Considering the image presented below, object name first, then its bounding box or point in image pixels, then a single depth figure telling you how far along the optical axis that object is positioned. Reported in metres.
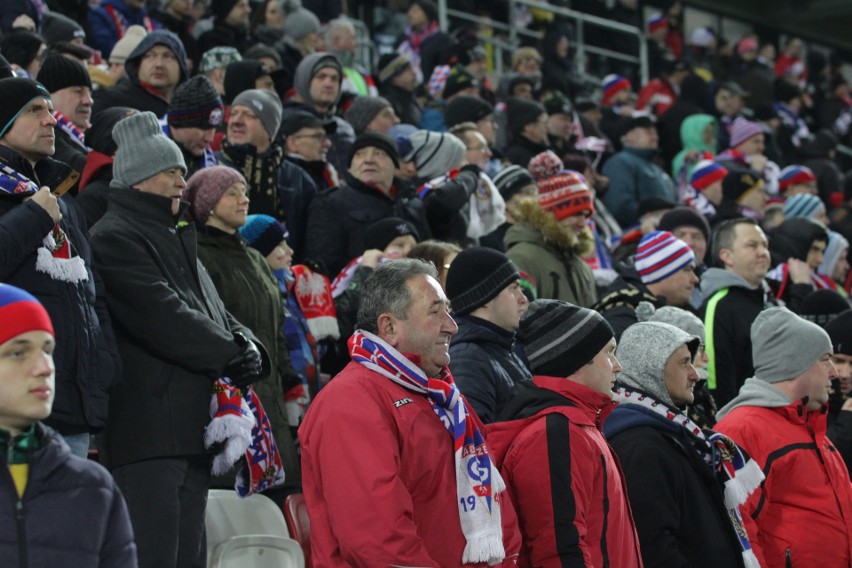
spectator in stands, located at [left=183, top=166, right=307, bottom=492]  12.77
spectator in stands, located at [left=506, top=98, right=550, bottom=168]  24.19
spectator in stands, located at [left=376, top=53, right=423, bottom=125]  25.23
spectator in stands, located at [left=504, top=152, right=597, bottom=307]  16.20
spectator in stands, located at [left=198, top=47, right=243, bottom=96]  20.37
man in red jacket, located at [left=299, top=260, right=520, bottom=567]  8.62
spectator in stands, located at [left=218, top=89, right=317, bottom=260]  16.11
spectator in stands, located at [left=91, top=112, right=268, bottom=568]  10.41
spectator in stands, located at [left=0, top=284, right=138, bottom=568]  7.15
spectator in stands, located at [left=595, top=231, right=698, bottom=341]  15.98
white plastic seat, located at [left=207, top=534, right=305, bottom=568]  11.39
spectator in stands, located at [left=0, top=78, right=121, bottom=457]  9.72
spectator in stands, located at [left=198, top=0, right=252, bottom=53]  23.89
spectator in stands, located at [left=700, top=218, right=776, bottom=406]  15.89
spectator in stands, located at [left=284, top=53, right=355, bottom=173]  19.89
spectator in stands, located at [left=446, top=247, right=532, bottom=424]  11.61
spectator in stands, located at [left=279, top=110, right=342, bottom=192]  18.09
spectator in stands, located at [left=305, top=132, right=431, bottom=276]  16.55
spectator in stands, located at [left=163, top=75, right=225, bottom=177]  15.10
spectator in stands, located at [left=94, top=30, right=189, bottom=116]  17.27
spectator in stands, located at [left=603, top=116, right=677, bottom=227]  25.56
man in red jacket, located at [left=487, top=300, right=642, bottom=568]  9.51
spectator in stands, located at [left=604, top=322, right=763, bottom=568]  10.62
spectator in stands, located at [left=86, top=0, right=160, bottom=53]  22.23
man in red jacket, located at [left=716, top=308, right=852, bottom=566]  12.32
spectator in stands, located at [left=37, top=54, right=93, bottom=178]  14.90
